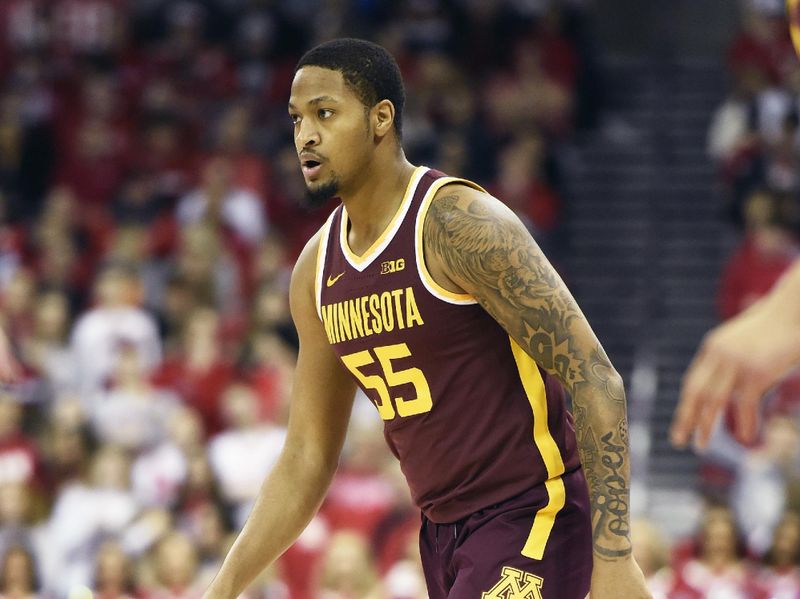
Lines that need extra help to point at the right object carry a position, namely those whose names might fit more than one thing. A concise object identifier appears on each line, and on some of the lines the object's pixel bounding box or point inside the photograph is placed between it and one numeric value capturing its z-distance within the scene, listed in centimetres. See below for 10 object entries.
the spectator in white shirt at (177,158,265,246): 2166
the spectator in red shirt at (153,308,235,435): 1931
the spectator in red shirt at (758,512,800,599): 1577
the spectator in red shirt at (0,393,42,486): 1814
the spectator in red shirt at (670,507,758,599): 1570
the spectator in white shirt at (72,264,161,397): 1945
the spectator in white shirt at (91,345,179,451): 1847
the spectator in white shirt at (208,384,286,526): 1791
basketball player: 740
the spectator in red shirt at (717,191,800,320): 2012
